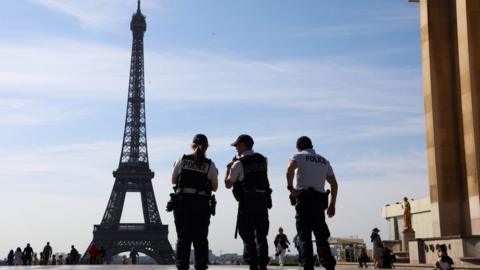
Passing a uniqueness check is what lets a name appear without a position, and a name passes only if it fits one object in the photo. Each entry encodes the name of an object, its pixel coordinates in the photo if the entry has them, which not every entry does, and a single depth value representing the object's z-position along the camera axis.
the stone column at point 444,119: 25.27
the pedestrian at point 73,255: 54.28
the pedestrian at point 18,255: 49.25
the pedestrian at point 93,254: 51.09
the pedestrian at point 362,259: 32.74
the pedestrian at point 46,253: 54.17
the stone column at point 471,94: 23.27
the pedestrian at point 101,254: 54.76
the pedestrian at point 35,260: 65.38
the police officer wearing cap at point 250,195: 11.59
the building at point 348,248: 47.75
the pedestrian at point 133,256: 56.56
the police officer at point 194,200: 11.03
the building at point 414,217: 58.28
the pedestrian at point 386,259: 28.98
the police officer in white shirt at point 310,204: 11.22
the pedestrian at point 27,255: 48.62
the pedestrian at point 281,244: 25.34
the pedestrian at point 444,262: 17.33
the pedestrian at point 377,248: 29.51
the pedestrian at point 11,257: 58.54
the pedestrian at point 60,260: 62.12
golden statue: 39.08
